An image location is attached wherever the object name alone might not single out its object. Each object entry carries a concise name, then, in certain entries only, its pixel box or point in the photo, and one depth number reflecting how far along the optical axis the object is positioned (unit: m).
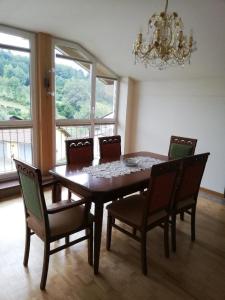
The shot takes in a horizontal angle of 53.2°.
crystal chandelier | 2.03
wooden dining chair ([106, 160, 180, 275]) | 1.80
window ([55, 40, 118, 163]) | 3.88
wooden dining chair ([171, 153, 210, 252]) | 2.12
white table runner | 2.21
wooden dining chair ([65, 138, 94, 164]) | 2.65
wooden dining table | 1.82
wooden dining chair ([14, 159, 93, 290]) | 1.61
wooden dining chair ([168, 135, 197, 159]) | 3.03
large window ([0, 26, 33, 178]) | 3.28
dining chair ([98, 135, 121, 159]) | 3.03
